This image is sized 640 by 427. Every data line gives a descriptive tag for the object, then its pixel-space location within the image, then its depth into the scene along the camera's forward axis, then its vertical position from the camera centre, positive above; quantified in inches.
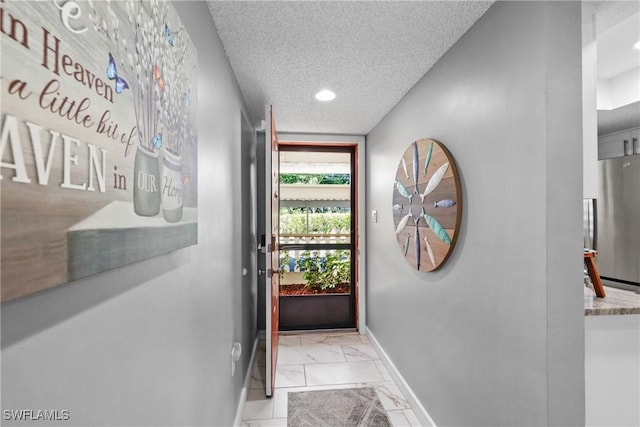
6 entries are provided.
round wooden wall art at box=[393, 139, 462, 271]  65.7 +3.0
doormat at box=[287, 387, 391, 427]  83.4 -55.5
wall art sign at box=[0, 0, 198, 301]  13.9 +4.7
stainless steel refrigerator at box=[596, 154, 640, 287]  104.3 -1.5
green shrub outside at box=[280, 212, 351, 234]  150.7 -3.1
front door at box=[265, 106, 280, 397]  88.8 -9.0
